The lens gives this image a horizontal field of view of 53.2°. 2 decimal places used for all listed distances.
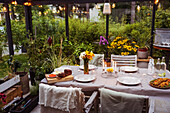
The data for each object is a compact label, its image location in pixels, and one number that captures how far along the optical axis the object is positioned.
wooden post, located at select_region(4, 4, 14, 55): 3.68
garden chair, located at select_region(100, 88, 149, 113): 1.74
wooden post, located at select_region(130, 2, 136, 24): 4.35
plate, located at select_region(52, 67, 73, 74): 3.05
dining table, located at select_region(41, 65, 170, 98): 2.17
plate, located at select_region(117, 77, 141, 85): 2.35
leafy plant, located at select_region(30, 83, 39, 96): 3.50
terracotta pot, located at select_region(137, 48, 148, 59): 4.33
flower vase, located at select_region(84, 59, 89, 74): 2.80
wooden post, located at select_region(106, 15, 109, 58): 4.42
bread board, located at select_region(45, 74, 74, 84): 2.50
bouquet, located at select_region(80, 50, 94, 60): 2.71
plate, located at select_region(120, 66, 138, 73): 2.91
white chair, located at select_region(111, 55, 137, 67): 3.56
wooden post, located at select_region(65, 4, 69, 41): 4.63
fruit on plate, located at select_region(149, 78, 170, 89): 2.20
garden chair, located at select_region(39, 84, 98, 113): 1.90
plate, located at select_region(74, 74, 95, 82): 2.51
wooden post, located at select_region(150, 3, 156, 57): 4.18
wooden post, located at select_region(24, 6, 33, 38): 4.35
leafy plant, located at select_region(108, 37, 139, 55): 4.36
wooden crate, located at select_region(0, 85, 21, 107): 3.30
